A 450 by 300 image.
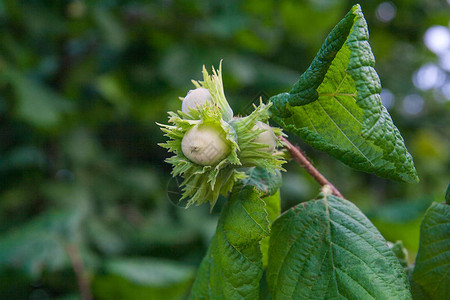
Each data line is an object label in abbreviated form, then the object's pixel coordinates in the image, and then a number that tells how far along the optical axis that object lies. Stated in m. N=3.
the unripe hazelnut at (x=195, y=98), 0.44
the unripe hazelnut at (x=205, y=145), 0.43
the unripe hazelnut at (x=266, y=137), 0.44
